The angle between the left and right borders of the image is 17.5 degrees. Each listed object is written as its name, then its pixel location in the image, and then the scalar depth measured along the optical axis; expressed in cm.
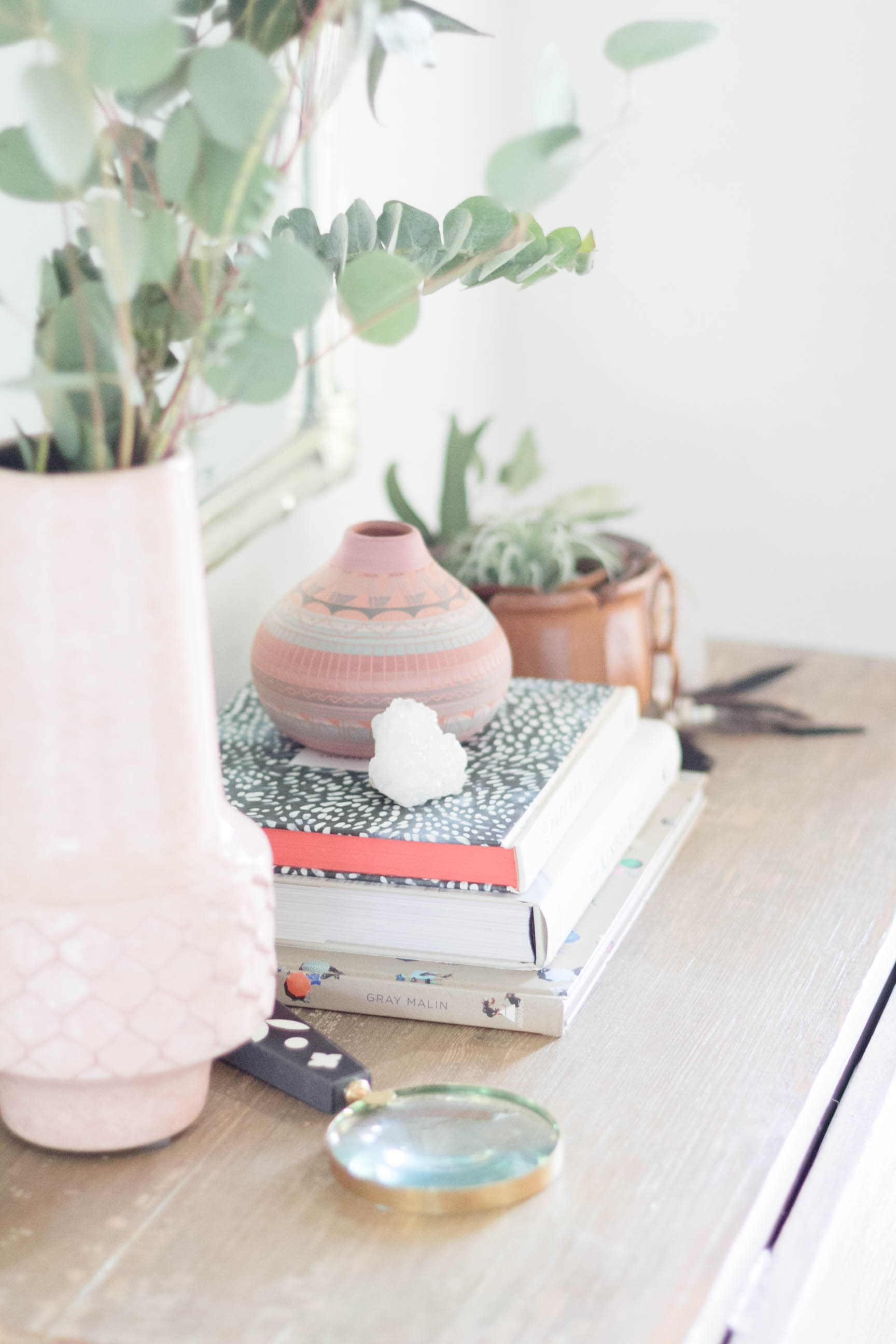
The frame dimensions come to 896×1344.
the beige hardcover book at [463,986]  142
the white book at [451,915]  142
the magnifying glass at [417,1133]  130
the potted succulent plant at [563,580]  171
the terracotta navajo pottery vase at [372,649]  149
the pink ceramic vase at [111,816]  124
